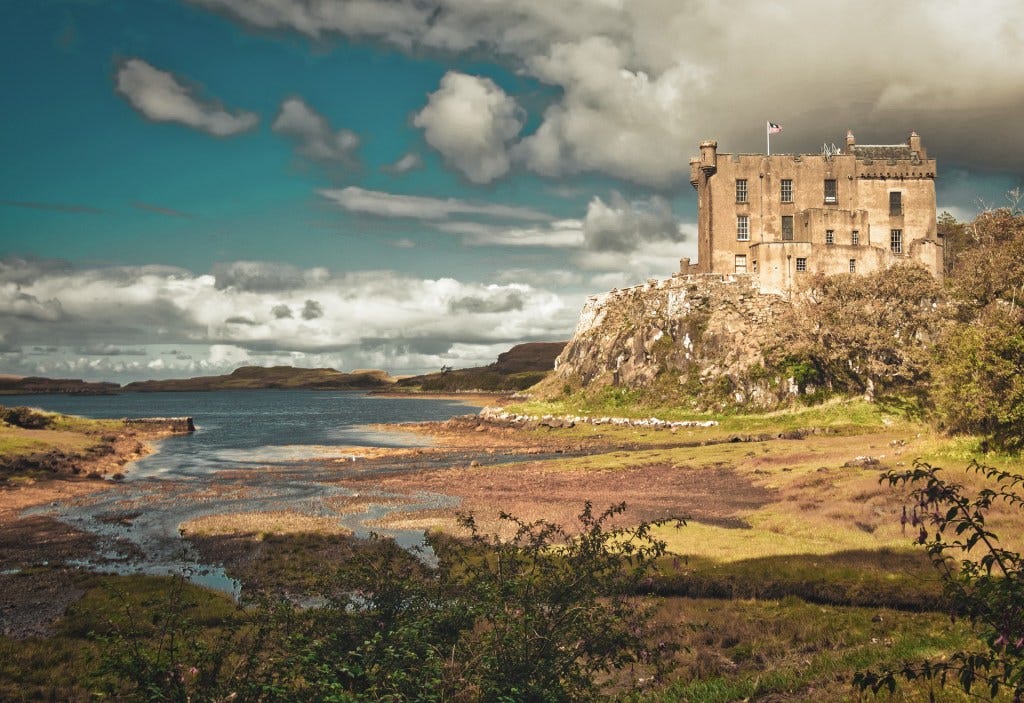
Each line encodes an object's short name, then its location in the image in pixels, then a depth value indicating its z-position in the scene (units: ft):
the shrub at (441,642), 35.54
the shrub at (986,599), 24.29
